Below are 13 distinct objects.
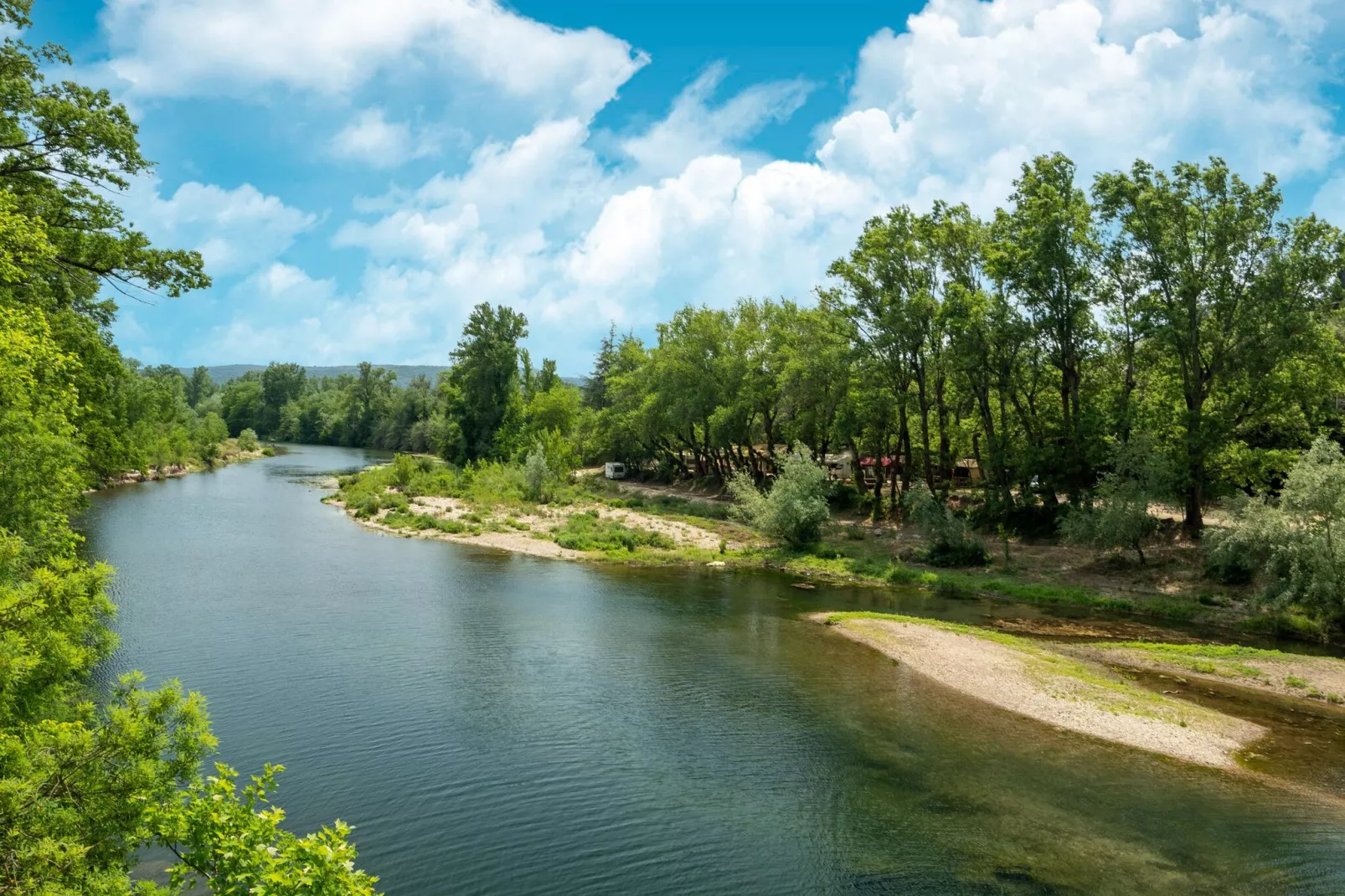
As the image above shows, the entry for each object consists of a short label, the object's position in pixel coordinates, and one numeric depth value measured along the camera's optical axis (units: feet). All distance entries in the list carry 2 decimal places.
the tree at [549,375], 321.11
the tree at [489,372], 281.56
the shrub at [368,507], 188.96
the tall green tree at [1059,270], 133.28
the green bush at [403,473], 230.68
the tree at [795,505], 149.28
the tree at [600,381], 369.09
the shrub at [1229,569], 105.19
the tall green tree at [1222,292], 117.08
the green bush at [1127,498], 116.47
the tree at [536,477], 211.82
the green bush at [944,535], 137.08
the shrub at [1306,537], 89.55
